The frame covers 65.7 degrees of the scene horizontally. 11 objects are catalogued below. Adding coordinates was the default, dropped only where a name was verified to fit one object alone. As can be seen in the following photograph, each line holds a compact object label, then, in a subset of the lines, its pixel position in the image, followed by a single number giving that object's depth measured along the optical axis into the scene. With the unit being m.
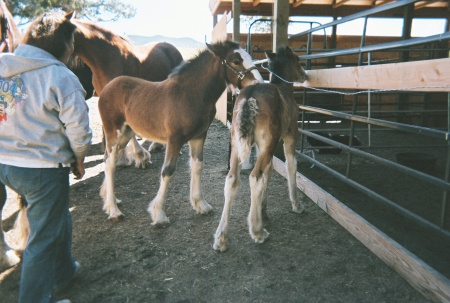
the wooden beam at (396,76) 2.52
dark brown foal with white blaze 3.68
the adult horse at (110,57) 5.11
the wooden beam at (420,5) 9.61
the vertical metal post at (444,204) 2.64
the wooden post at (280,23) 5.49
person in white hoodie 2.15
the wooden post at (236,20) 7.94
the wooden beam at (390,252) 2.46
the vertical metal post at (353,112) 4.09
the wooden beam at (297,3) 9.70
